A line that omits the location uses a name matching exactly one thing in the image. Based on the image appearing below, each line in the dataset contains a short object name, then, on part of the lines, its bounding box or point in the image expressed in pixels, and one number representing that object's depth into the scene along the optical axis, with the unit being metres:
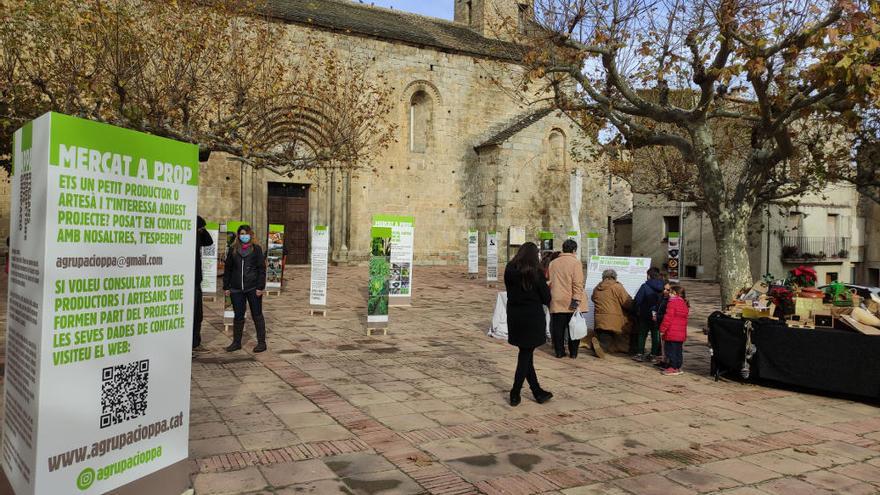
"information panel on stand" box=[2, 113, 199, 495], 2.71
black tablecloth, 6.60
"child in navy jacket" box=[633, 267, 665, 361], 8.63
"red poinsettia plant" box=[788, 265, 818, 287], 7.95
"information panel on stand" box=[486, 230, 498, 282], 19.30
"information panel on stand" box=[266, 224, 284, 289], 14.90
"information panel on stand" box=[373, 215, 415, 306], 12.31
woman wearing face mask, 8.27
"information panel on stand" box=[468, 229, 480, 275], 20.89
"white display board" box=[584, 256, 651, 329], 10.20
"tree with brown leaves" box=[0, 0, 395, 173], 11.37
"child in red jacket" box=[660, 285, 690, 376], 7.69
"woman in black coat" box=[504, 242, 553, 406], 6.08
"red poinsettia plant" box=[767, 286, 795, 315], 7.35
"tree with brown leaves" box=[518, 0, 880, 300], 7.86
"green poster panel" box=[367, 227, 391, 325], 10.15
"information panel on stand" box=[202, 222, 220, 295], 13.38
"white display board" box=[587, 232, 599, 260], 17.27
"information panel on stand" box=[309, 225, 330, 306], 12.23
